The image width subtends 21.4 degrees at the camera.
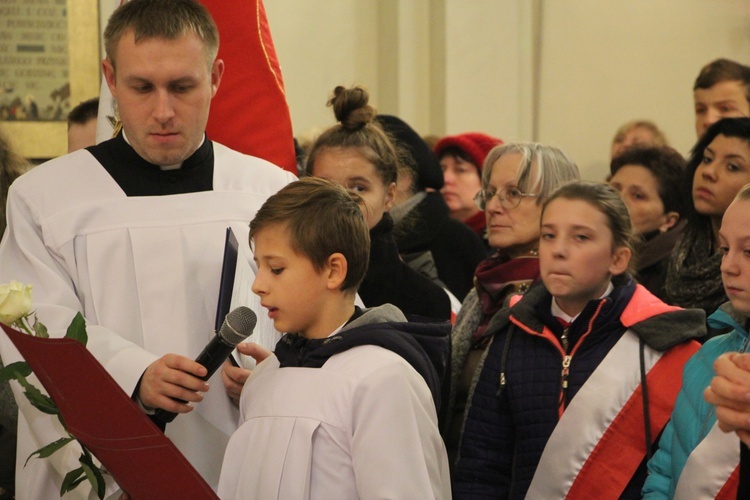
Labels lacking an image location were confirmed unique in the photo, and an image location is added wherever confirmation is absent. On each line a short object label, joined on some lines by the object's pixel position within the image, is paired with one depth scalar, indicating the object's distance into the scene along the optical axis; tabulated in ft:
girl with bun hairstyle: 22.16
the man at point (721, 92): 31.63
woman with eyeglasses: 21.78
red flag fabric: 21.47
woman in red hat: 35.53
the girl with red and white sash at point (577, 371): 18.00
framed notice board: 38.23
